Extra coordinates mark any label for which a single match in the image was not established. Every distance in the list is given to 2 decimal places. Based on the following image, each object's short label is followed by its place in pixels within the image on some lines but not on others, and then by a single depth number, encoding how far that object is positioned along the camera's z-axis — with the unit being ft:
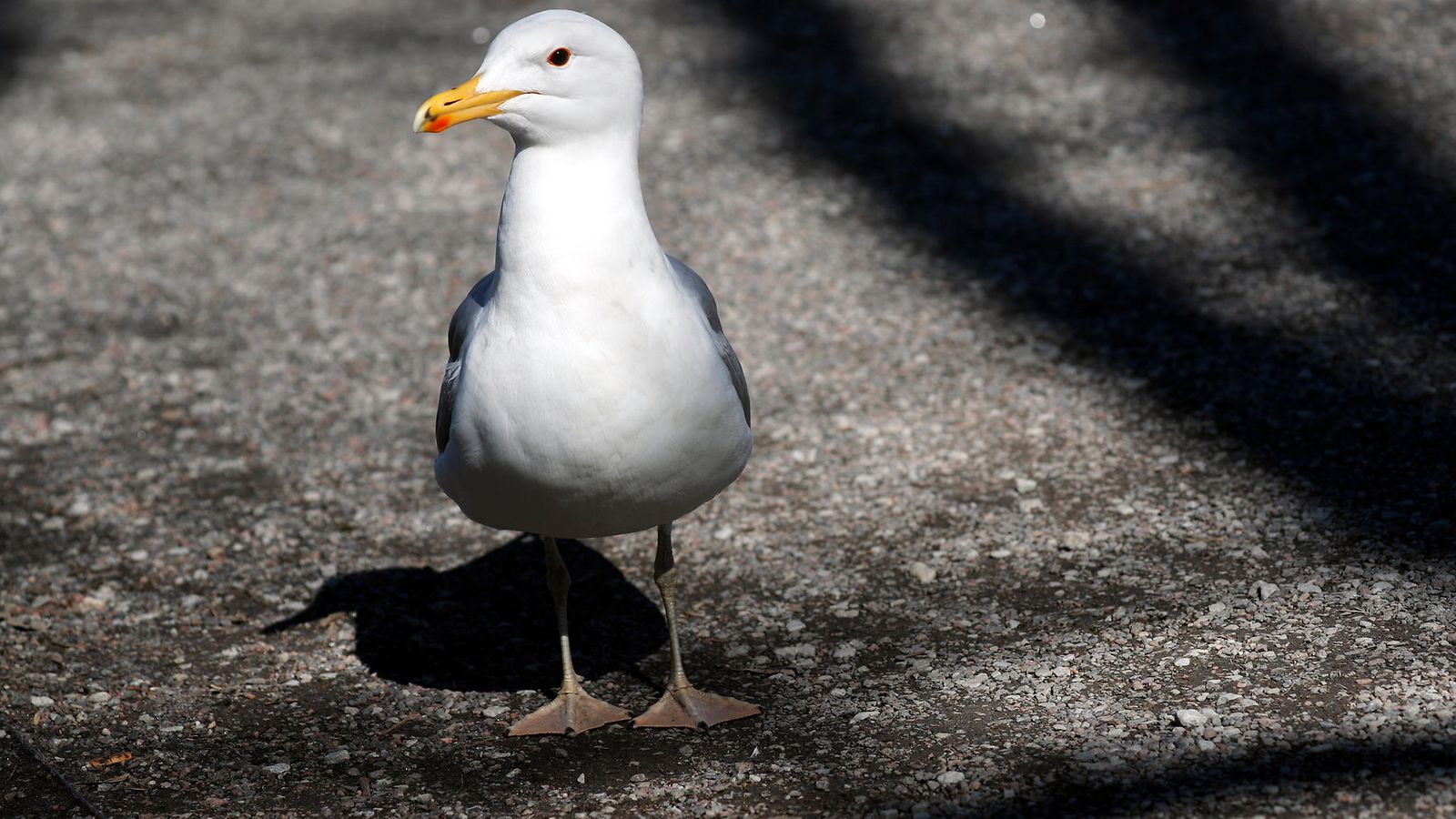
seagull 23.81
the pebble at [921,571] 32.04
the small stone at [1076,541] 32.53
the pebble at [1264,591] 29.14
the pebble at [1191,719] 25.09
